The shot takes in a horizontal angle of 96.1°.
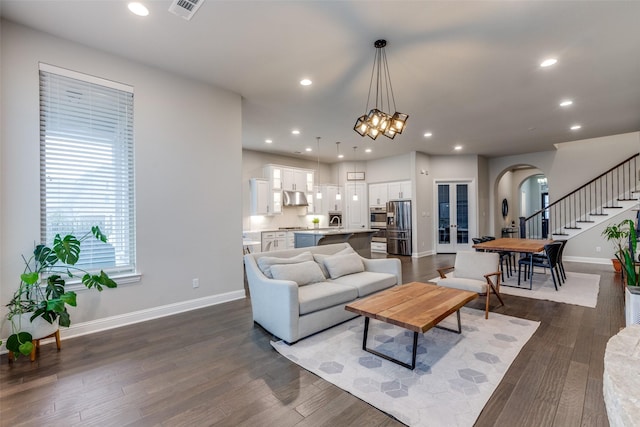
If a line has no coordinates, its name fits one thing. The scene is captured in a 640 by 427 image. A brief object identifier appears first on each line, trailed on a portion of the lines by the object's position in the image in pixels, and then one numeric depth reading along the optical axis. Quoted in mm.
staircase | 7148
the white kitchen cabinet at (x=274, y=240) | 7734
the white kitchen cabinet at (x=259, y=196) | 7863
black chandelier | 3194
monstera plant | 2574
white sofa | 2900
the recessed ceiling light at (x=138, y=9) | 2609
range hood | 8359
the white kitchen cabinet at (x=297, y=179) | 8459
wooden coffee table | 2367
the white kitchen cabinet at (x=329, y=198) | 9734
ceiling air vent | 2568
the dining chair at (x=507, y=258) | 5812
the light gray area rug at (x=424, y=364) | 1948
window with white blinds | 3062
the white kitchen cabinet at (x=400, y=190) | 8945
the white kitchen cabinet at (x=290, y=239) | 8152
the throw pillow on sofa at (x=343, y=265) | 3914
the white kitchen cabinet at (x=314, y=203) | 9172
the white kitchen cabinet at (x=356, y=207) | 9844
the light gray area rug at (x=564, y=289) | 4246
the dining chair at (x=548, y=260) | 4663
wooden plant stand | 2625
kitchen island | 5773
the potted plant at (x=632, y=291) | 2722
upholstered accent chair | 3533
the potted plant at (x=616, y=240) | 4319
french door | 9164
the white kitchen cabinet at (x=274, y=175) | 8141
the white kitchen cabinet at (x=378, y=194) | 9531
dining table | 4777
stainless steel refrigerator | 8812
